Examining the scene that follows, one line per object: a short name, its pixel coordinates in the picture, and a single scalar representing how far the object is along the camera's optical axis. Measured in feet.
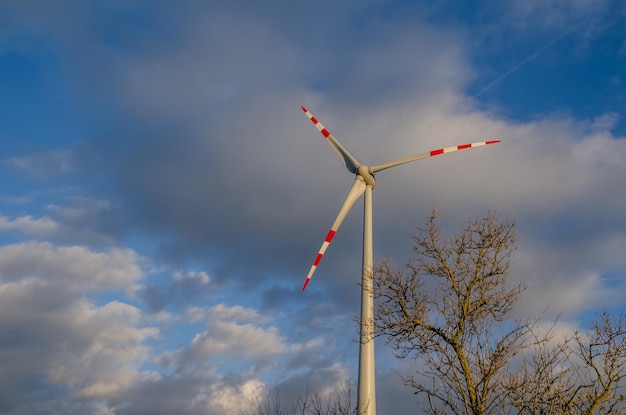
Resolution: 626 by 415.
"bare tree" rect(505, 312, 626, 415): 79.51
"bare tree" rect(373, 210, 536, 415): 83.56
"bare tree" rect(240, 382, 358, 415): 99.16
